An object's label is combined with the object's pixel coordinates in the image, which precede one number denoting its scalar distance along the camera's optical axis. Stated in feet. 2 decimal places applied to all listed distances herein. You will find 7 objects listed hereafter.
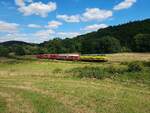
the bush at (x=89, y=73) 49.37
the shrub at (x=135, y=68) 51.89
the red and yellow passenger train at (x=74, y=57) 106.88
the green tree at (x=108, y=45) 206.72
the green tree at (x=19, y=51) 221.30
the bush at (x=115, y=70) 52.85
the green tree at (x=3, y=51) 208.95
